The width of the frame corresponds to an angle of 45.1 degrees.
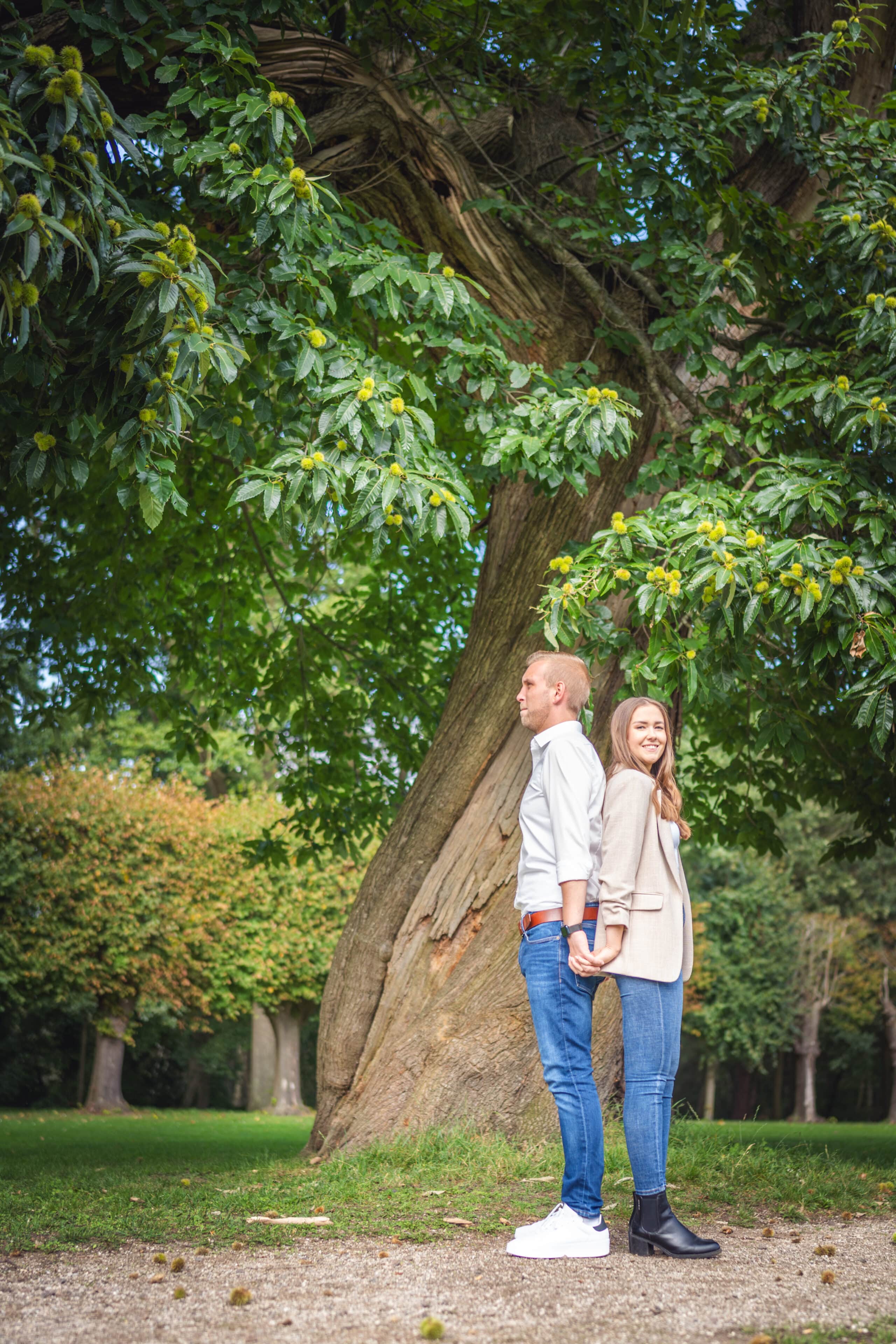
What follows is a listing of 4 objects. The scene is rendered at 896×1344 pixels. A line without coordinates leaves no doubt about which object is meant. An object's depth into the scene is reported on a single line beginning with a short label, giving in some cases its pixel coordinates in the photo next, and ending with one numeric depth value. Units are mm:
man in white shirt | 3541
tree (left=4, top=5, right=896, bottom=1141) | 4266
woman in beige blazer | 3572
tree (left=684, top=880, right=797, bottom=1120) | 24594
